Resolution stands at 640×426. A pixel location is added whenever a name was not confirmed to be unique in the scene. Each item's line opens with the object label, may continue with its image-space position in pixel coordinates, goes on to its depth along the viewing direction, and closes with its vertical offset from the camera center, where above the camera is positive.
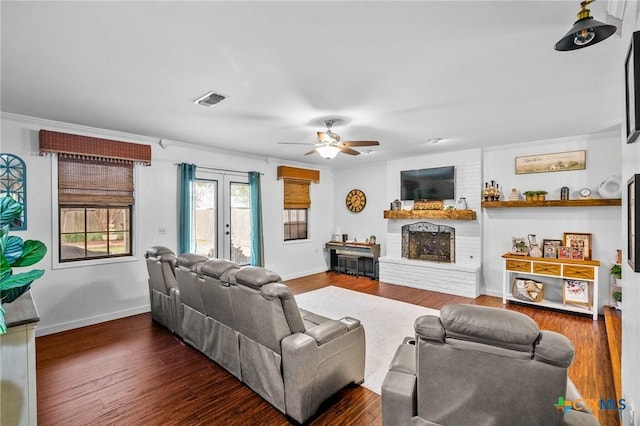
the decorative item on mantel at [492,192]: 5.20 +0.35
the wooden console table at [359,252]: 6.81 -0.94
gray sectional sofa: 2.09 -1.00
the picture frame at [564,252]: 4.51 -0.61
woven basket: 4.60 -1.22
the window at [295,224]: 6.82 -0.27
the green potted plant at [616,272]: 3.93 -0.79
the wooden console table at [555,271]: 4.15 -0.88
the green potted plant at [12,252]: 1.30 -0.18
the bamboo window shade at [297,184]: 6.47 +0.66
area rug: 2.94 -1.49
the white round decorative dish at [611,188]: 4.20 +0.35
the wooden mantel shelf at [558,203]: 4.21 +0.14
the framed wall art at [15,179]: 3.42 +0.40
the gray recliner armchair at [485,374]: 1.20 -0.69
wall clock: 7.32 +0.31
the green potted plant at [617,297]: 3.73 -1.07
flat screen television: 5.77 +0.58
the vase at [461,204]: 5.60 +0.16
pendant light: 1.53 +0.96
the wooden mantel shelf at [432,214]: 5.43 -0.03
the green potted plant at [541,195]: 4.75 +0.27
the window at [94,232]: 3.93 -0.26
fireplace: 5.86 -0.61
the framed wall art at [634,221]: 1.23 -0.04
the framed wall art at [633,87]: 1.21 +0.55
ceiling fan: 3.53 +0.84
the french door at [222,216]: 5.25 -0.06
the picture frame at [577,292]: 4.31 -1.17
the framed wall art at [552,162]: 4.56 +0.80
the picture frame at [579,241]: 4.45 -0.44
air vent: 2.91 +1.15
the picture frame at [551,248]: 4.70 -0.58
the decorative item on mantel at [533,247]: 4.79 -0.57
